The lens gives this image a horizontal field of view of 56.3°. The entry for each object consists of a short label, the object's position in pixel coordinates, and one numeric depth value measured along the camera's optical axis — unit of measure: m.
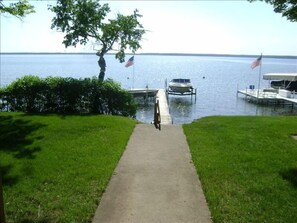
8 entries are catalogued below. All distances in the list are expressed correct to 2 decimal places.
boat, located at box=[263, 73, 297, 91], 41.11
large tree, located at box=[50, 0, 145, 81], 18.94
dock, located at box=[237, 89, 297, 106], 33.00
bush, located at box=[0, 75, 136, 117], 13.16
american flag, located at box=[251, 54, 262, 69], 31.74
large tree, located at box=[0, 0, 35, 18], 12.15
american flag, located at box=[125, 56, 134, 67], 34.10
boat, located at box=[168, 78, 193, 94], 38.13
